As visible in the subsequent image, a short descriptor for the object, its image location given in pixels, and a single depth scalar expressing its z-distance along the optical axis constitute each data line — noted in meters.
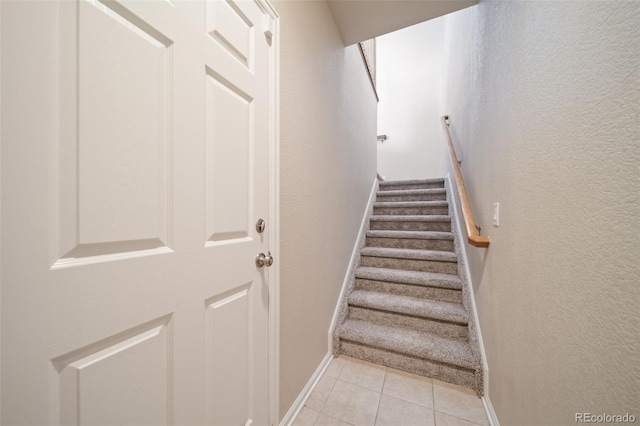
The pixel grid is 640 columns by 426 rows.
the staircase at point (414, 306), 1.48
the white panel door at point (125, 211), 0.41
